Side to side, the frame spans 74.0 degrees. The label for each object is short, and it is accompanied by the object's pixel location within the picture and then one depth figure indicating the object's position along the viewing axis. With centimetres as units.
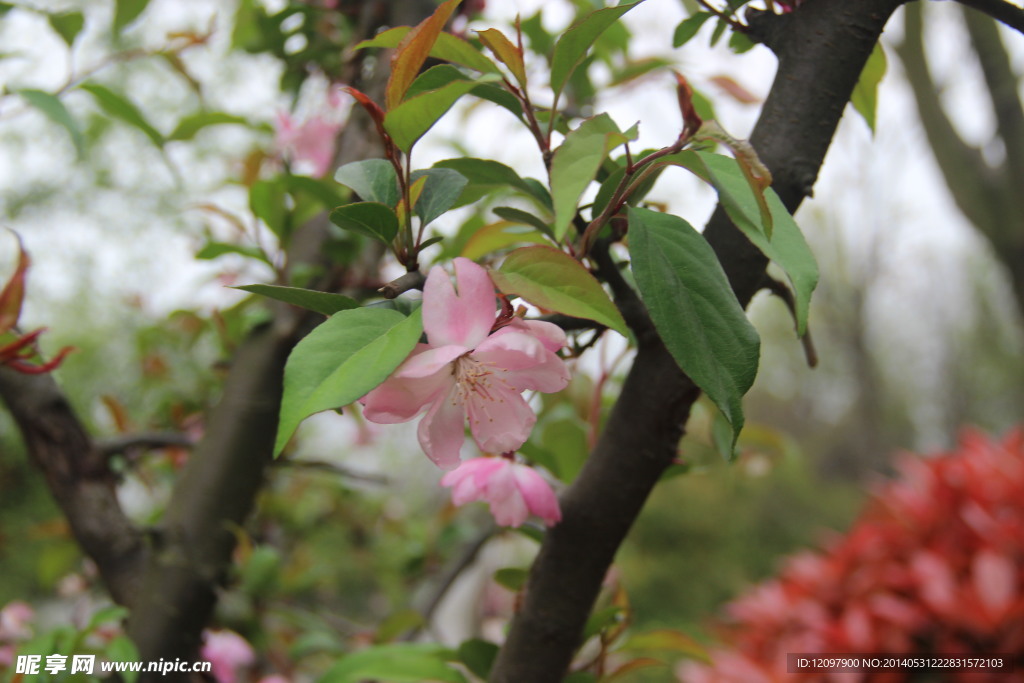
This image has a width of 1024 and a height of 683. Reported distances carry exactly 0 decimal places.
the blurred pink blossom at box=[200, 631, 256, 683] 69
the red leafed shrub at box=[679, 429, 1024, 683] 100
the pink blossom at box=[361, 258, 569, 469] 24
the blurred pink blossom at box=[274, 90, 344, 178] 88
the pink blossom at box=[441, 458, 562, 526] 36
